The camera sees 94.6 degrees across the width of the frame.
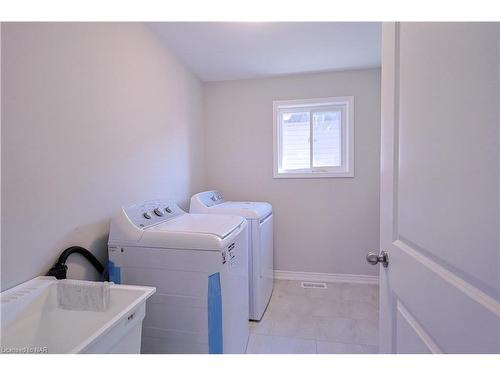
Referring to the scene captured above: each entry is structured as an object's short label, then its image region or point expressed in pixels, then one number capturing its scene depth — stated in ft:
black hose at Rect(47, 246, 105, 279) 3.43
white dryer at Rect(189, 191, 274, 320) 6.39
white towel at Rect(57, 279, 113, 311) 3.06
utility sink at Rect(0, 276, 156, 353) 2.67
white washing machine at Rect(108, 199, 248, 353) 3.96
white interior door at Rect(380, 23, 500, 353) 1.45
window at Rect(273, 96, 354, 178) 8.36
